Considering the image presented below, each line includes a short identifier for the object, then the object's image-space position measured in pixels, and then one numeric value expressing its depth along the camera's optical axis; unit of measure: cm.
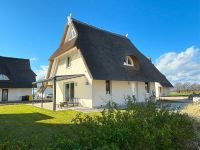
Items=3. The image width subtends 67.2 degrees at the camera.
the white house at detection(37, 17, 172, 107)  1385
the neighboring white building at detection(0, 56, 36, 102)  2635
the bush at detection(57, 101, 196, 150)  295
